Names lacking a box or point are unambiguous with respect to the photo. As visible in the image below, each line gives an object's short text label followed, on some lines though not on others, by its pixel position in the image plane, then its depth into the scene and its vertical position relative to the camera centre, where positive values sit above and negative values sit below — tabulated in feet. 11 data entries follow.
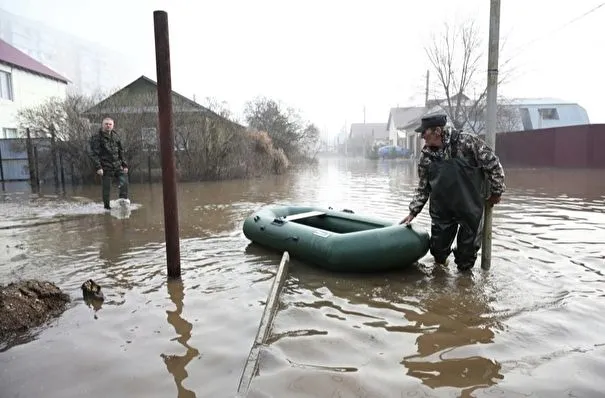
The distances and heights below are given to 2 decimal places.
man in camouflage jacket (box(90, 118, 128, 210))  28.66 +0.11
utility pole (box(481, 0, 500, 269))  15.42 +2.57
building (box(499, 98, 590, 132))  122.21 +9.40
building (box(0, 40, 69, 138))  68.18 +12.13
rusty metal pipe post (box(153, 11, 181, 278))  13.46 +0.64
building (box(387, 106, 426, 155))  168.06 +11.95
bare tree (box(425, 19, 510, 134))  101.45 +12.42
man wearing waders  13.76 -0.92
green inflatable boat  14.32 -2.99
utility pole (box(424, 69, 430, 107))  113.09 +14.34
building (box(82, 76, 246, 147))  49.75 +4.63
